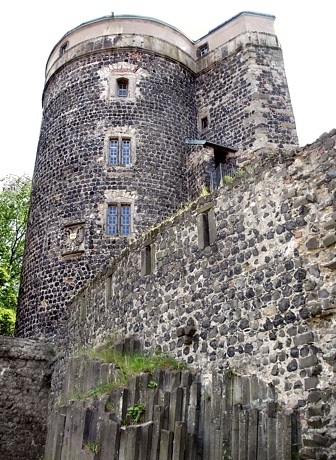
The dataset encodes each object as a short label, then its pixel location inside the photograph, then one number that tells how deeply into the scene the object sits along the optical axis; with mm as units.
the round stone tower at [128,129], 18328
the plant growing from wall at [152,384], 8688
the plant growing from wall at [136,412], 8234
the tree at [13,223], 27109
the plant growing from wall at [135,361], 9461
